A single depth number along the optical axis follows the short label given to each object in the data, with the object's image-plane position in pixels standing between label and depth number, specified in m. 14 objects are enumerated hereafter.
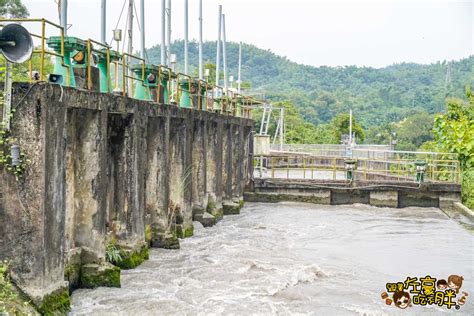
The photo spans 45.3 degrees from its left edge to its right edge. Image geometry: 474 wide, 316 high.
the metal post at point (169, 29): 24.81
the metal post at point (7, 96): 7.92
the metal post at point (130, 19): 18.59
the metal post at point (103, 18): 16.50
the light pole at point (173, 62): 19.13
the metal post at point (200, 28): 28.78
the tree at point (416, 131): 77.88
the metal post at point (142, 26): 19.56
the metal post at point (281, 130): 37.48
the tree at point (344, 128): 61.22
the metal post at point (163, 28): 24.01
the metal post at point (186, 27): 26.58
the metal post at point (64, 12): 12.27
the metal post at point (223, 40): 32.89
